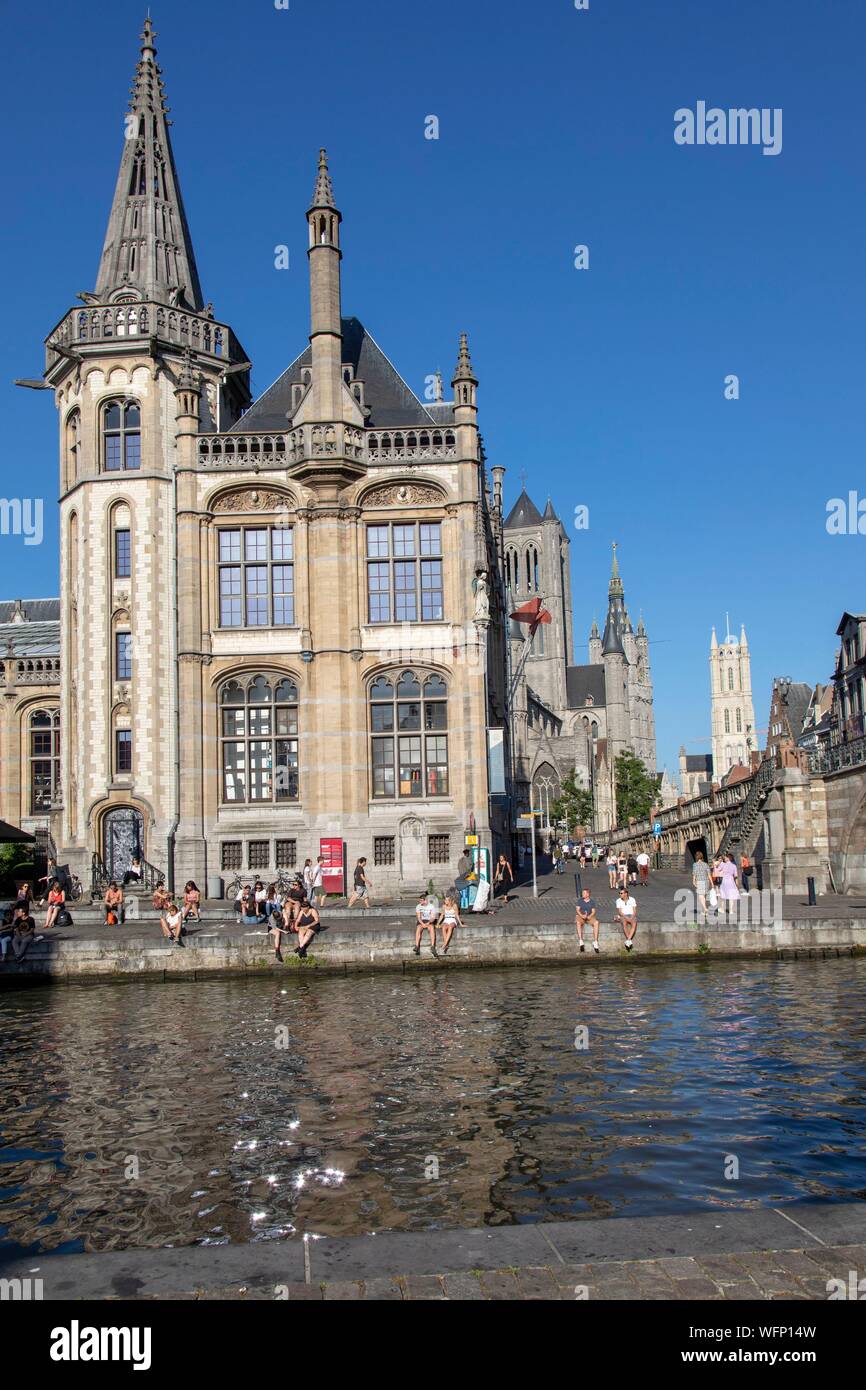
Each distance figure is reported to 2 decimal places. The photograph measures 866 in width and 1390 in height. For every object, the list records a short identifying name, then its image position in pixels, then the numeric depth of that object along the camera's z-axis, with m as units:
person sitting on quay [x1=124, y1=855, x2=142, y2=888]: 38.31
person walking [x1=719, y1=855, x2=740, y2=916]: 28.08
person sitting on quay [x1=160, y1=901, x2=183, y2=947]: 26.66
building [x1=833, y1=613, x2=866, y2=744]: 56.16
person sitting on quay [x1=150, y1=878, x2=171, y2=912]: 31.88
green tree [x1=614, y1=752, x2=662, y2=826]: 120.69
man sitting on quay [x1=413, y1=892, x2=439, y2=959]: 26.22
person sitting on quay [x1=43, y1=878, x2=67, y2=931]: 31.06
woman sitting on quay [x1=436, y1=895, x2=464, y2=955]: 26.14
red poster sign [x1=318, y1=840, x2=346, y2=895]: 36.28
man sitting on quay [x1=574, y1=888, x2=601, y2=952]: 26.02
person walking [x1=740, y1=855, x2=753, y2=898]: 37.53
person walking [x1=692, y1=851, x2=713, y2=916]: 28.96
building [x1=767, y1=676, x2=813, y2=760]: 90.62
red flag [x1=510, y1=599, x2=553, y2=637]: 47.41
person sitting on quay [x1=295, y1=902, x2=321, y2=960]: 26.34
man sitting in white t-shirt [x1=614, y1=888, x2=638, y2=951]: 26.23
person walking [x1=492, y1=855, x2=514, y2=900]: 38.47
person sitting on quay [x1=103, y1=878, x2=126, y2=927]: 31.70
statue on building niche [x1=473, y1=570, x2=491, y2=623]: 38.47
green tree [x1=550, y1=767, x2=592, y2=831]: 105.38
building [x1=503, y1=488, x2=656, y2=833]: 131.38
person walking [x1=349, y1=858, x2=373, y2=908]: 34.25
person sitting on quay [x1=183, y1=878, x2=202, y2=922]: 31.55
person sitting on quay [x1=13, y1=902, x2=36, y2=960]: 26.95
